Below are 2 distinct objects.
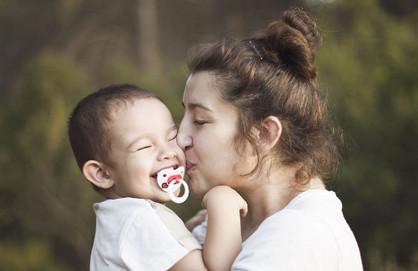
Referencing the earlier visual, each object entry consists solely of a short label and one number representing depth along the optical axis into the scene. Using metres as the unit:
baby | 2.53
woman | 2.70
